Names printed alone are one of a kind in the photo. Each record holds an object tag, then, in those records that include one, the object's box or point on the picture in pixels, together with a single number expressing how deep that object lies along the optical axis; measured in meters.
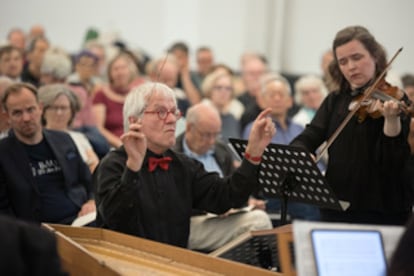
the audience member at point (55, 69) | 11.03
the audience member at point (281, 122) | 8.90
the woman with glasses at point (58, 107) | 8.41
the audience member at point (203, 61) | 15.66
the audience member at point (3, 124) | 7.38
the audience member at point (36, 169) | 6.58
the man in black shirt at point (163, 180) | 5.46
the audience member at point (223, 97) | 11.25
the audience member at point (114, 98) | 10.52
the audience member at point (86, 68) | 12.66
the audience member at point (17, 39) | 16.94
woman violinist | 5.79
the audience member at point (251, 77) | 13.32
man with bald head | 6.58
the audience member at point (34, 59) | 13.07
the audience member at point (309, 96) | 11.30
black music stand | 5.43
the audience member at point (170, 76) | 11.54
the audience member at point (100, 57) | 14.10
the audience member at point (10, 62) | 12.09
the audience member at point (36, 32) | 17.87
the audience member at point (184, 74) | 13.92
